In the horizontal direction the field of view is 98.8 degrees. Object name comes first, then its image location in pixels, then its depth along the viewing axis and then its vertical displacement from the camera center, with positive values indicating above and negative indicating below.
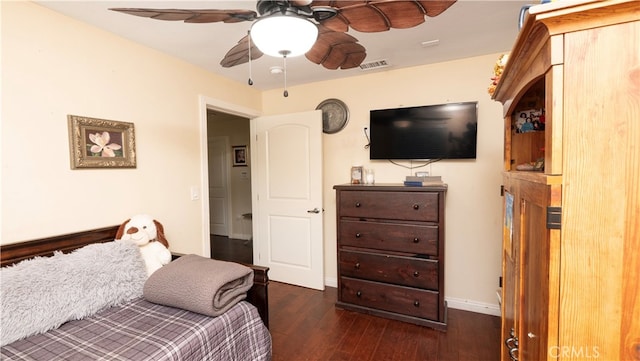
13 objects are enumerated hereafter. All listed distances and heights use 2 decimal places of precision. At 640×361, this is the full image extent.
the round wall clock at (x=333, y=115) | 3.03 +0.63
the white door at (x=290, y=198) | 3.04 -0.30
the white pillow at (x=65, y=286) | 1.28 -0.59
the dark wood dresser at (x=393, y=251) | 2.25 -0.71
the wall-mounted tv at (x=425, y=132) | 2.45 +0.36
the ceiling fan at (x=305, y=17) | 1.16 +0.72
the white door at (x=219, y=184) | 5.40 -0.22
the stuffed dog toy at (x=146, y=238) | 1.87 -0.45
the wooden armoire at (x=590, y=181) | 0.58 -0.03
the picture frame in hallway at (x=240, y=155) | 5.17 +0.33
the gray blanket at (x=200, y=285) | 1.49 -0.65
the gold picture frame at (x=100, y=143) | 1.74 +0.22
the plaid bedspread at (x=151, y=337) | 1.20 -0.77
